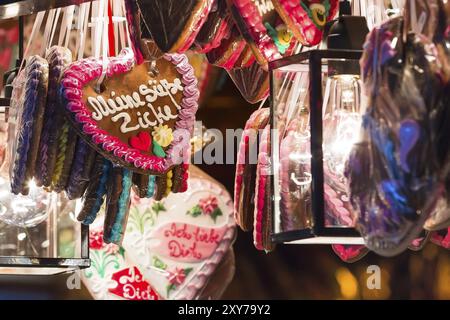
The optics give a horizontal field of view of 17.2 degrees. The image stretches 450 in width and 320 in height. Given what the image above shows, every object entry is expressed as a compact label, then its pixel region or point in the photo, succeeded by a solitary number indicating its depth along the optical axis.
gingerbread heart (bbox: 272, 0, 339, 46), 2.58
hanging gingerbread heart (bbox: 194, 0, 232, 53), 2.83
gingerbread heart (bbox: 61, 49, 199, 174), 2.93
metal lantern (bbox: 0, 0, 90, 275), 3.38
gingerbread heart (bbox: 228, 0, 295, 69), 2.68
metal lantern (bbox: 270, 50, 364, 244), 2.41
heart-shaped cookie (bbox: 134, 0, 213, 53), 2.68
